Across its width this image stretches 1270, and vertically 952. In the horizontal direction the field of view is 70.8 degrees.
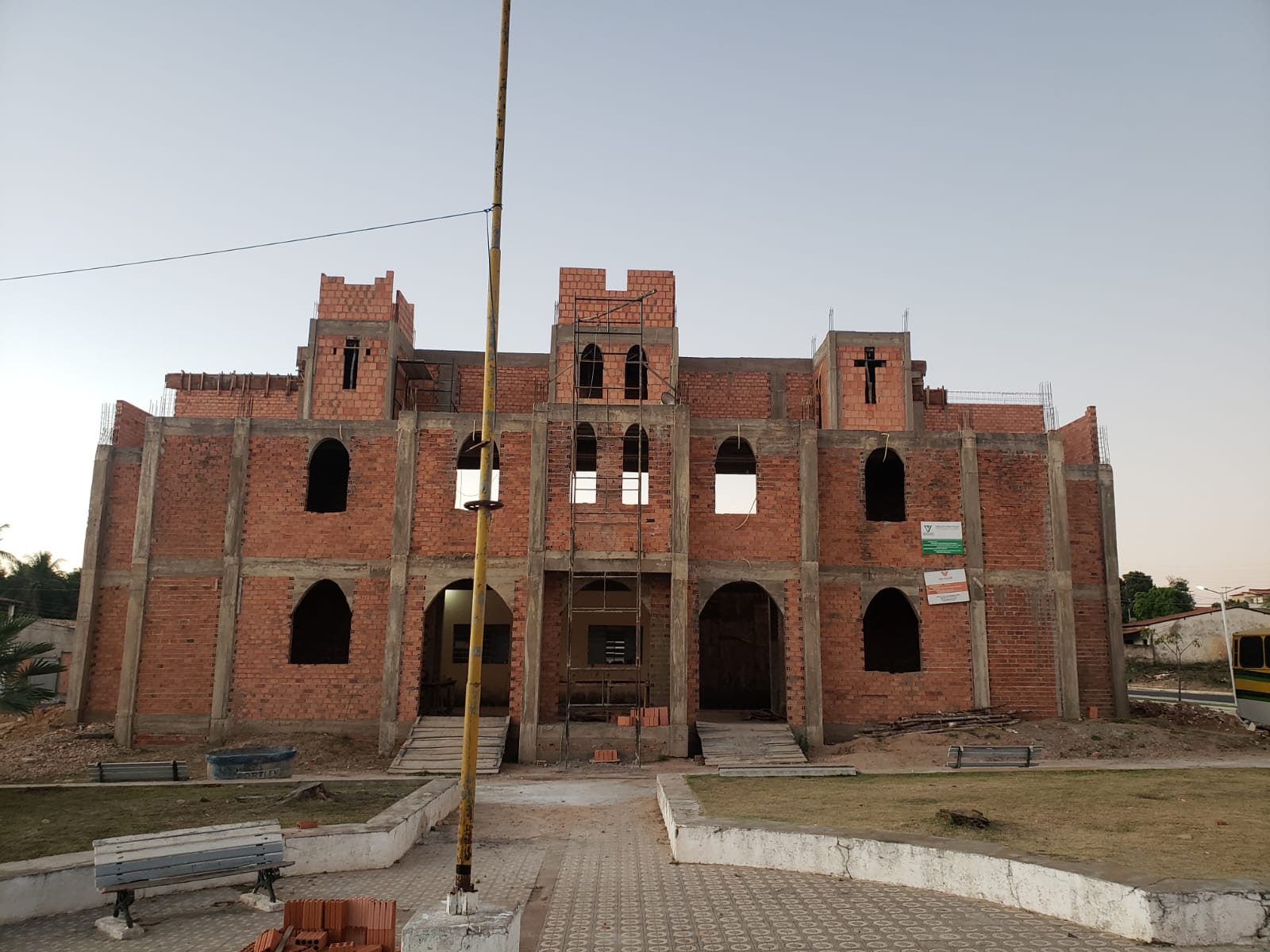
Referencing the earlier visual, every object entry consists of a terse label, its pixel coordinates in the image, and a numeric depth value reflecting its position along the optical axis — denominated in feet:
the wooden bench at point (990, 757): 50.80
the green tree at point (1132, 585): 225.97
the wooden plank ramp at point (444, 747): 58.29
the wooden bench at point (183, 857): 24.06
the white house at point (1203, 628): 148.56
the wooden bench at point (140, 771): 47.78
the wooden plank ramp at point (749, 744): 59.98
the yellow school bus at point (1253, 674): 69.72
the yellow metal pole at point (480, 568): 18.95
